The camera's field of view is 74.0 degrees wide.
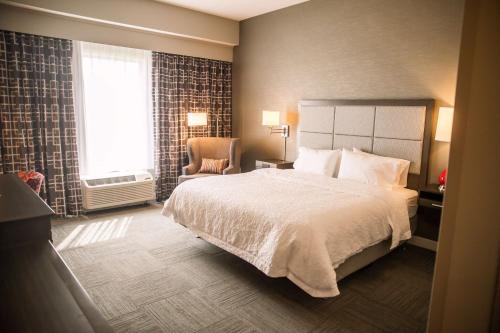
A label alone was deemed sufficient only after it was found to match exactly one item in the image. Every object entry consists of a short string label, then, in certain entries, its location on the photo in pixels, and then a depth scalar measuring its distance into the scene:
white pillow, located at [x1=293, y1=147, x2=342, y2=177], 4.23
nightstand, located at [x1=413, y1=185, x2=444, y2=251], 3.35
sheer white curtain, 4.71
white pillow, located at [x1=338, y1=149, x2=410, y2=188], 3.71
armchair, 5.25
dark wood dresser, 1.05
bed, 2.47
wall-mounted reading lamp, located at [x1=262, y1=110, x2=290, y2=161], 5.15
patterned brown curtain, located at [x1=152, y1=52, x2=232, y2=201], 5.39
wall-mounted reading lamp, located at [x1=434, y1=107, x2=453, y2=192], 3.27
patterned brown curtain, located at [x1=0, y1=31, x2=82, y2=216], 4.08
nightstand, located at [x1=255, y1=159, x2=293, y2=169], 5.04
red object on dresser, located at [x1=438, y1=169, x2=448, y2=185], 3.43
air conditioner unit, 4.66
